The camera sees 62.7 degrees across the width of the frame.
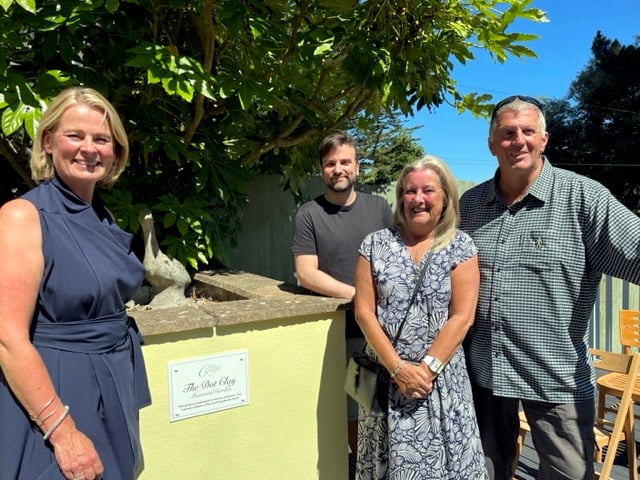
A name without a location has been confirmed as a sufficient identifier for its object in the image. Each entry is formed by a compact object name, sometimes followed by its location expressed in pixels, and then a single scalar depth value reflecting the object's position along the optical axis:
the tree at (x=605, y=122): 23.31
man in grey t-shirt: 2.91
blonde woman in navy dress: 1.43
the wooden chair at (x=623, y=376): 3.44
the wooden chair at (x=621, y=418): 2.78
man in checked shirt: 2.13
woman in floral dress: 2.14
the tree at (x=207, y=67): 2.46
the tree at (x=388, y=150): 16.99
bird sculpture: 2.86
